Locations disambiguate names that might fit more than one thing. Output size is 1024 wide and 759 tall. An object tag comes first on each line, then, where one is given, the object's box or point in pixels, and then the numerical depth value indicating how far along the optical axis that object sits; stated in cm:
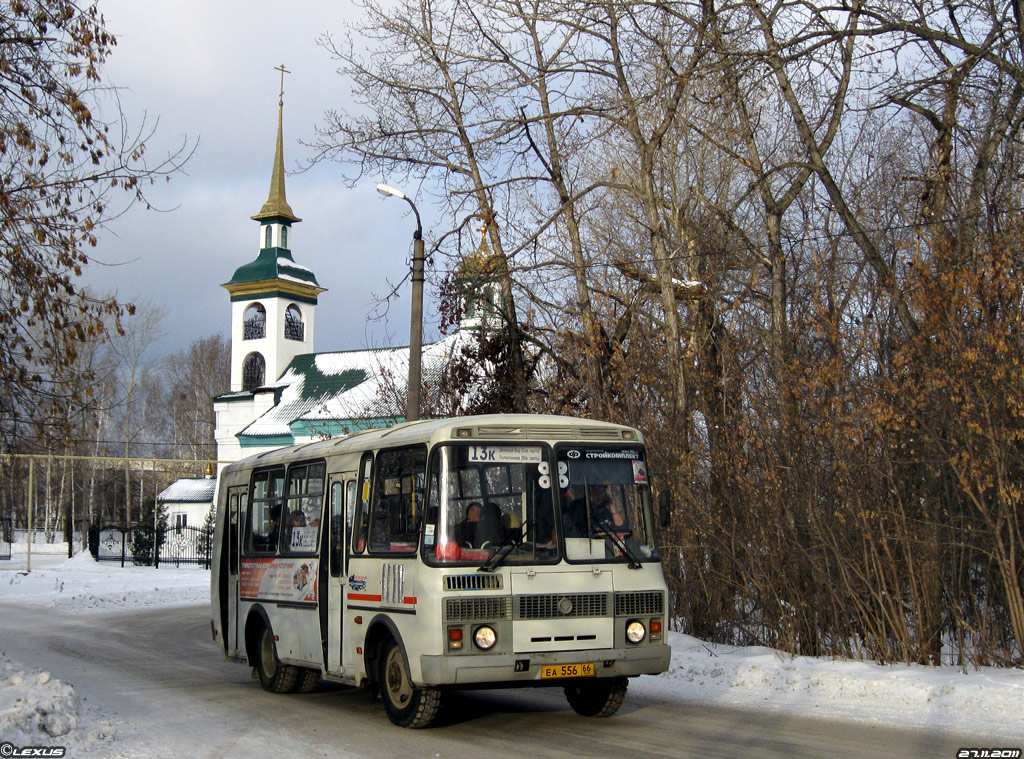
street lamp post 1858
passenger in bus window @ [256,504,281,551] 1316
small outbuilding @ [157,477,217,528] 7655
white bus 938
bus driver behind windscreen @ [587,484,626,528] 1003
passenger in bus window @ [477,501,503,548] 959
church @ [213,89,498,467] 6525
